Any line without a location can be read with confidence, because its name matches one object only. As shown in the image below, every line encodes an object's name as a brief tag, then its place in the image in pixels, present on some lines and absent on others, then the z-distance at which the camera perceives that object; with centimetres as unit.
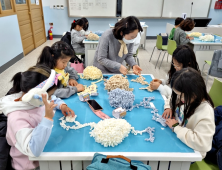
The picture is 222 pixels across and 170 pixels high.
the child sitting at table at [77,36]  361
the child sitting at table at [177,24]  406
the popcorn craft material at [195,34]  419
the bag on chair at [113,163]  86
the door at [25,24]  486
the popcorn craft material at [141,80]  183
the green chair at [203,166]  117
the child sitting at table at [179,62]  164
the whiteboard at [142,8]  662
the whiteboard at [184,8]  666
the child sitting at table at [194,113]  99
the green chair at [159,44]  430
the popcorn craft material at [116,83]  158
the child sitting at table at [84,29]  374
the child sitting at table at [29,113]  94
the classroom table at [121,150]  94
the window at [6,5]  401
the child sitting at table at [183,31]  380
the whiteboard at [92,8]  658
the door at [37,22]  578
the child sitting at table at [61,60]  157
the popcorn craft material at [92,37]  349
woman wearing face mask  181
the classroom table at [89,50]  348
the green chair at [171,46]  379
